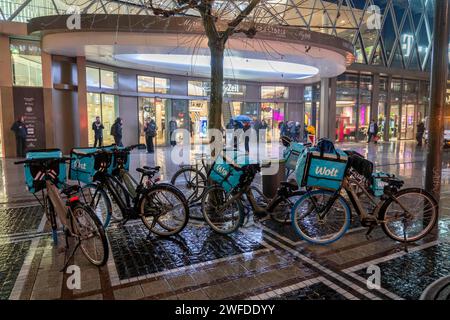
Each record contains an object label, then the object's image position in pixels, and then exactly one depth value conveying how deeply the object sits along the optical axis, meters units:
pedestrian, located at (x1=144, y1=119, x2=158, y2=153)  15.79
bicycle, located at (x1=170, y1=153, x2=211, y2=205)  6.23
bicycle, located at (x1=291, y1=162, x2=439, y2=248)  4.33
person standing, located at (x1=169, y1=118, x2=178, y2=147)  18.52
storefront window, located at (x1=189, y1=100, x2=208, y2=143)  20.83
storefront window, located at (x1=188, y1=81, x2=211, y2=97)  20.52
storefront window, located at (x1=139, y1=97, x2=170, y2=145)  18.48
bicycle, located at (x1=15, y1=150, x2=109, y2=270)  3.77
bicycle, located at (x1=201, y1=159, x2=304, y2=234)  4.72
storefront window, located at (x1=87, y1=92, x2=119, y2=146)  16.08
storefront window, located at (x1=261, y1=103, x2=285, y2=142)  24.00
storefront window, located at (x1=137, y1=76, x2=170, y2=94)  18.33
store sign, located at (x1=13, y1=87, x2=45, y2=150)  13.48
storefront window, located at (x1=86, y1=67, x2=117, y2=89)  15.63
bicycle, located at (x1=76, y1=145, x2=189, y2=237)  4.62
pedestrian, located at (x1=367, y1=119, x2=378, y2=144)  21.97
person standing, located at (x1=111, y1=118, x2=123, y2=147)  15.46
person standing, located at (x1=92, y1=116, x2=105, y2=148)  15.09
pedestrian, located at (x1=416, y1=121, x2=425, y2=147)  20.23
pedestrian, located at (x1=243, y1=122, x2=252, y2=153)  15.28
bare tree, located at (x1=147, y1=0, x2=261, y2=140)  4.93
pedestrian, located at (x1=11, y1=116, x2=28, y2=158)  13.16
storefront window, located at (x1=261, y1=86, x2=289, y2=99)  23.77
